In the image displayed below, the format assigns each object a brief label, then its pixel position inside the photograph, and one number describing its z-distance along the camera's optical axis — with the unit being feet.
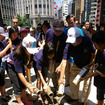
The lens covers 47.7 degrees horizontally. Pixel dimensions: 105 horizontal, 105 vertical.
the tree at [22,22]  133.80
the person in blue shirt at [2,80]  8.16
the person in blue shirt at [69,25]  10.43
